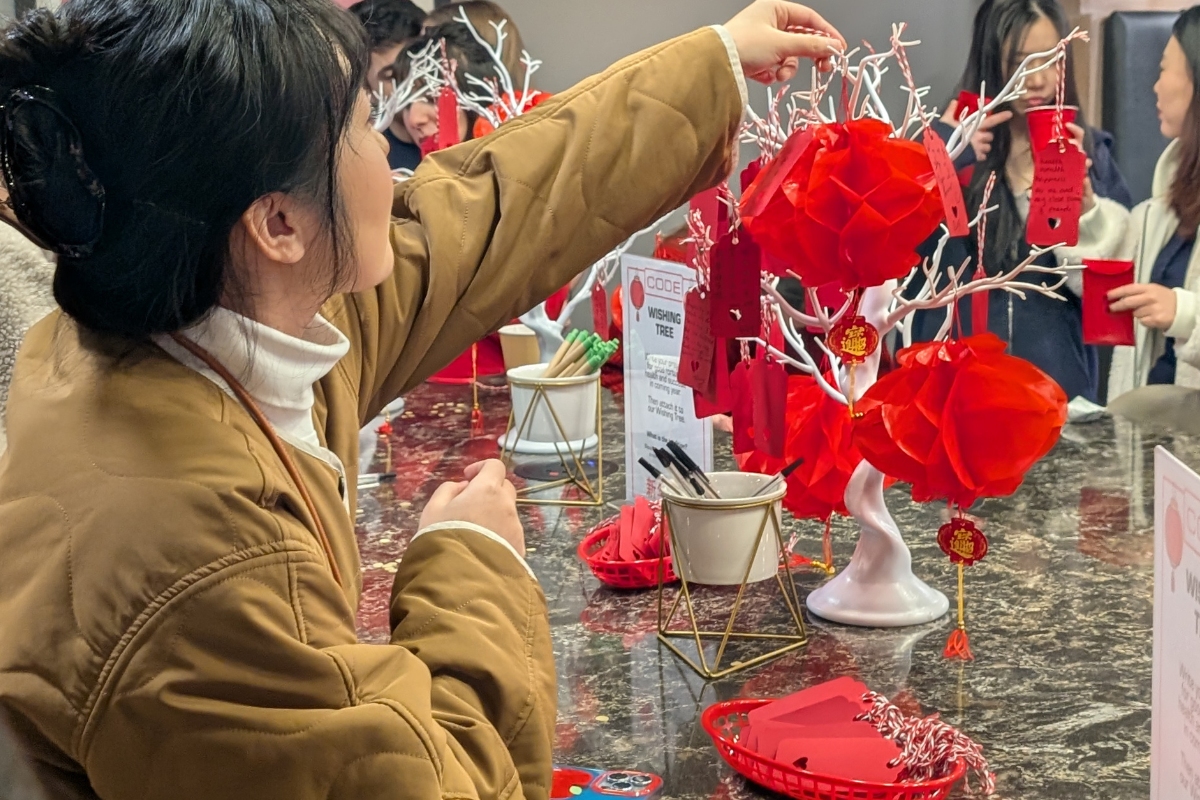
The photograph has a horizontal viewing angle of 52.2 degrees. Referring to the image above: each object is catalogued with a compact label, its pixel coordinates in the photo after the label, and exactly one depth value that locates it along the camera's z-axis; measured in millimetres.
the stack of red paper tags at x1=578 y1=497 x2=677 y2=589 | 1371
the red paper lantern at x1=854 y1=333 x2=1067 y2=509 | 1064
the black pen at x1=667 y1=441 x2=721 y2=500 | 1251
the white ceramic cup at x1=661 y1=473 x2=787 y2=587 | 1165
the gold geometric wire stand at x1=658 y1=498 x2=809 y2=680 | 1149
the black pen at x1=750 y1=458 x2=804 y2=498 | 1231
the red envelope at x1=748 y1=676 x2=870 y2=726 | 995
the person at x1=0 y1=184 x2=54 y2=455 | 1076
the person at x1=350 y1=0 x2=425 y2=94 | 3200
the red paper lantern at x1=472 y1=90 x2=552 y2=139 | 2191
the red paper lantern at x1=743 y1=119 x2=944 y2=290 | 1057
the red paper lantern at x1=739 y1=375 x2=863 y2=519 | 1254
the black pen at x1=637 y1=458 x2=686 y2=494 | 1239
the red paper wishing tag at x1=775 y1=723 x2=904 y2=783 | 922
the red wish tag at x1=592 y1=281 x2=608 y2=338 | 2010
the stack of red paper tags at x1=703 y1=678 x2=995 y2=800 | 911
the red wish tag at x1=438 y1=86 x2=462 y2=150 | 2246
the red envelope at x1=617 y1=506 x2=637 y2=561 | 1391
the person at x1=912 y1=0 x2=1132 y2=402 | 2730
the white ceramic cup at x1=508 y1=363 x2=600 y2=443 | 1873
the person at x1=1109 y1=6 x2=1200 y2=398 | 2875
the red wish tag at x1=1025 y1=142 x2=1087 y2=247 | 1200
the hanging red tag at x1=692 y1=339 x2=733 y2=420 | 1161
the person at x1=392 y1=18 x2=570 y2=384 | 2502
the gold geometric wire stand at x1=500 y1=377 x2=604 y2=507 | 1715
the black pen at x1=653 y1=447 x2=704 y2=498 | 1241
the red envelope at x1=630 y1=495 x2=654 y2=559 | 1394
